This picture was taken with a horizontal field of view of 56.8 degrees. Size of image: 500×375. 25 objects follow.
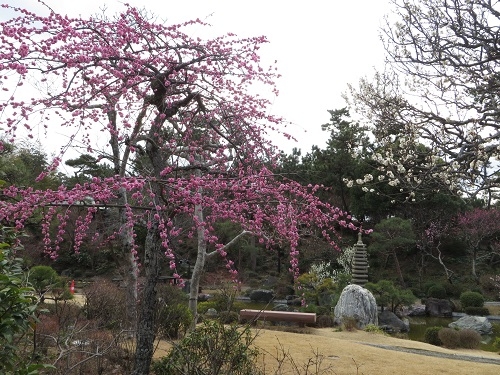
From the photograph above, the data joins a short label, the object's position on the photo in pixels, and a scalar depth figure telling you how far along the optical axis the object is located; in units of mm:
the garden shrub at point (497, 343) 12734
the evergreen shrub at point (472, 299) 20219
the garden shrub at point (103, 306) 9598
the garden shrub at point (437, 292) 22484
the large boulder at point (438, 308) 20234
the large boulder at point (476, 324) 16078
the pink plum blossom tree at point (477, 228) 24797
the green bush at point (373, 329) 14250
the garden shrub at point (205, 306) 15977
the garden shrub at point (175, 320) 8961
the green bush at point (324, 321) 15672
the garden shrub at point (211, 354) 5176
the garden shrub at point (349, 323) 14681
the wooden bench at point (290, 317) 14320
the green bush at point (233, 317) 13863
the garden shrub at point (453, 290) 23048
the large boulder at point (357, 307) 15461
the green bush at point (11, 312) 3029
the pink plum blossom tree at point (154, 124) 4672
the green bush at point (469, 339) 12570
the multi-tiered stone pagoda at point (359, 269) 20125
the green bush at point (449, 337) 12719
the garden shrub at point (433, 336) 13540
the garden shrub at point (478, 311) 19794
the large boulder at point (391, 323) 16188
